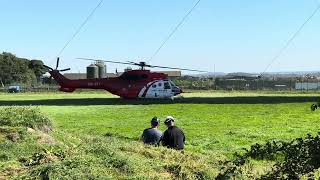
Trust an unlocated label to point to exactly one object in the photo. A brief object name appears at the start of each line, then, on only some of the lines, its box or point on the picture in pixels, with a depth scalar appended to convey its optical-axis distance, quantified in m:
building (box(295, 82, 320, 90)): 69.19
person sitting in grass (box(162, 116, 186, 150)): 11.11
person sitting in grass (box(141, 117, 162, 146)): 11.58
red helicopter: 41.06
